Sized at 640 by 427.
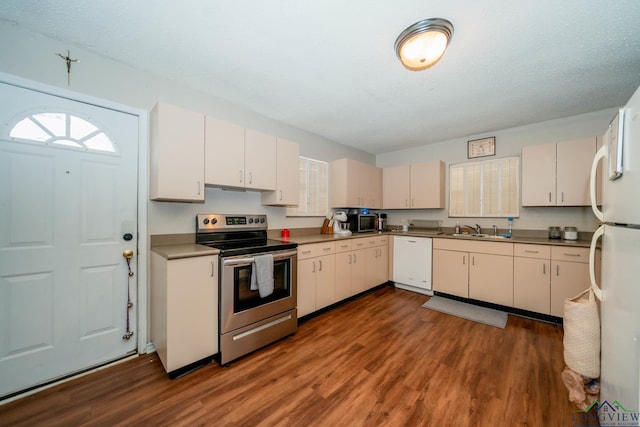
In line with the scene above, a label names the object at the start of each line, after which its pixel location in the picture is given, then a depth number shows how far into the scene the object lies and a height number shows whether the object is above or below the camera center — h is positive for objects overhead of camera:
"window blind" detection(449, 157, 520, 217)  3.41 +0.41
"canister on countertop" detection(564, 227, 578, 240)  2.83 -0.23
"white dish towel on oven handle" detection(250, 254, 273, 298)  2.10 -0.58
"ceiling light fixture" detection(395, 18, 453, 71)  1.52 +1.19
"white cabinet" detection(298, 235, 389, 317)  2.73 -0.79
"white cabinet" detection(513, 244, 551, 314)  2.69 -0.77
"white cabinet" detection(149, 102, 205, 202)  1.95 +0.51
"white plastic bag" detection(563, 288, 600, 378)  1.57 -0.87
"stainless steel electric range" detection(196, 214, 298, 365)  1.96 -0.72
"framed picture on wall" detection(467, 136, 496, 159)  3.56 +1.06
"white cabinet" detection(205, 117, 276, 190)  2.23 +0.58
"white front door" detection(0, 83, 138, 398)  1.61 -0.19
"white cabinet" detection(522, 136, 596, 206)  2.73 +0.53
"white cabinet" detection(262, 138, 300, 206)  2.78 +0.44
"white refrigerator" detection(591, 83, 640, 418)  0.97 -0.26
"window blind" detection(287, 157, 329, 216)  3.57 +0.39
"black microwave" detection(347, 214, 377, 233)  3.93 -0.16
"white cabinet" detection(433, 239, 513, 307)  2.95 -0.77
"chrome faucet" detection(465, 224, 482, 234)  3.61 -0.24
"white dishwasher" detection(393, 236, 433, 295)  3.59 -0.81
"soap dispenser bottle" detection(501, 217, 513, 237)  3.36 -0.25
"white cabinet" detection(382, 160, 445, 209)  3.90 +0.49
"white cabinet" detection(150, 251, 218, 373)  1.76 -0.79
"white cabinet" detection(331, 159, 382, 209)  3.83 +0.50
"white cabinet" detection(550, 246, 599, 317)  2.50 -0.66
